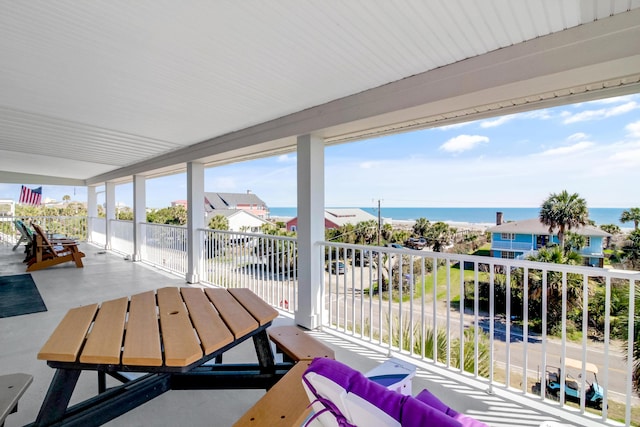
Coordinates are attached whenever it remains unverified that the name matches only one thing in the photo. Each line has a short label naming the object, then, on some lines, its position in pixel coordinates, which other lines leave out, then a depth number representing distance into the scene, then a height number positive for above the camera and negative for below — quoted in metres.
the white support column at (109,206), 9.53 +0.19
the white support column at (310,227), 3.45 -0.18
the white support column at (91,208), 11.14 +0.15
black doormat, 4.01 -1.25
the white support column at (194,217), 5.47 -0.10
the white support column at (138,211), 7.50 +0.02
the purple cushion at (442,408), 1.02 -0.75
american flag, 11.20 +0.60
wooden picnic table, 1.44 -0.67
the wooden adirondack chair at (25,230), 7.21 -0.42
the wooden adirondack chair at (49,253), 6.59 -0.90
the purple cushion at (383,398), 0.72 -0.48
